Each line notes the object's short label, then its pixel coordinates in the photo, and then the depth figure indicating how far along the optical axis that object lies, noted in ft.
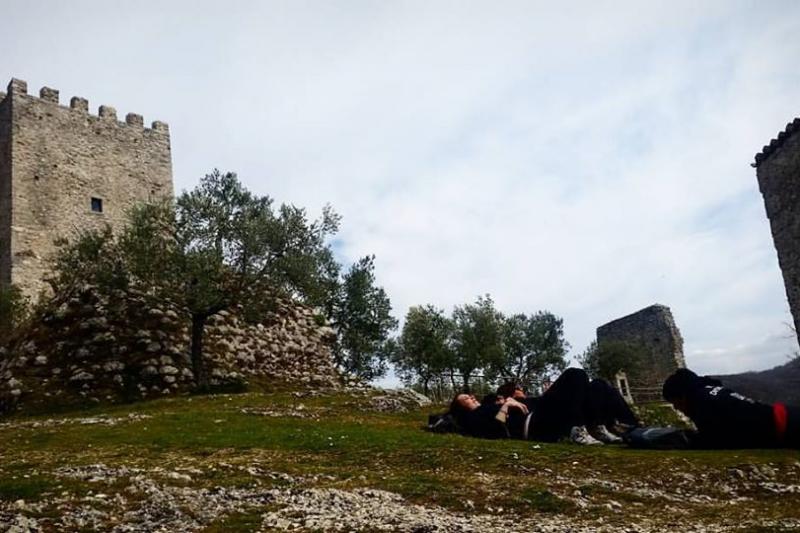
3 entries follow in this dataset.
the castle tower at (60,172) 143.43
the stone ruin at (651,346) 176.14
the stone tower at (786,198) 67.26
